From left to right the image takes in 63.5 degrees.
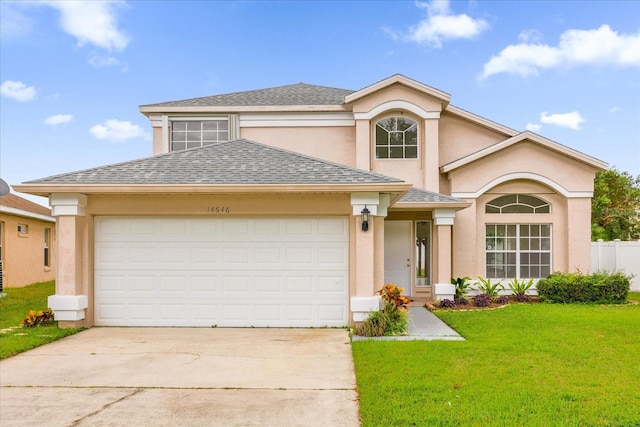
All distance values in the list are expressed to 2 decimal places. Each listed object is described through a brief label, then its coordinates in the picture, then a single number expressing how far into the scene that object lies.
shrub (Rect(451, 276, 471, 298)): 14.65
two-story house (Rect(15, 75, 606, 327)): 10.16
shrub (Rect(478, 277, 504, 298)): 14.95
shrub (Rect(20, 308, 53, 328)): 10.70
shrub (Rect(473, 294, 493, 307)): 13.99
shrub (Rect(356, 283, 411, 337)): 9.59
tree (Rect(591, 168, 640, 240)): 34.16
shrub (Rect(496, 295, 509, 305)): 14.42
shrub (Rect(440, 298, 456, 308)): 13.86
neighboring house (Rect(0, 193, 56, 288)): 19.48
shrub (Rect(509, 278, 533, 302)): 15.07
